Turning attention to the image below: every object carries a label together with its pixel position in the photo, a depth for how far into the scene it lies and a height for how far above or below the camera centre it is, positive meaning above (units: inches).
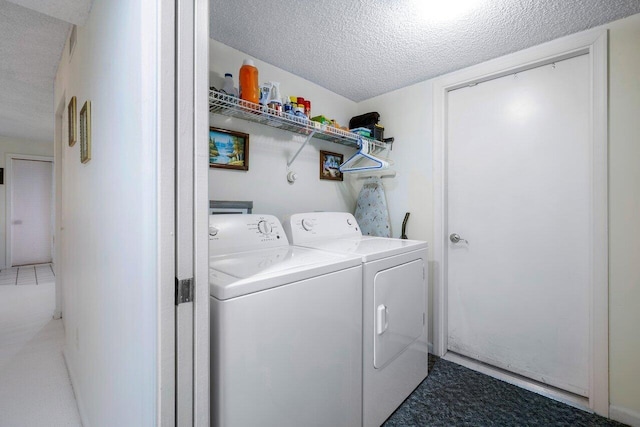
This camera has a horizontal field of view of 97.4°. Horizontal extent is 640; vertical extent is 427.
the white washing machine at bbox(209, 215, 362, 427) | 34.9 -18.0
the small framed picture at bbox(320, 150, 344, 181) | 96.0 +15.8
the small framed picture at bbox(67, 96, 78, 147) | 64.7 +21.1
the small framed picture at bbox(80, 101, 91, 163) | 53.1 +15.5
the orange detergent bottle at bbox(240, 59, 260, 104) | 66.3 +30.5
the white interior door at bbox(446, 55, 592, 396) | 70.0 -3.6
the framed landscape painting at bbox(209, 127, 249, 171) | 69.3 +15.7
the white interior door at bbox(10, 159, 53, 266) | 195.3 +0.1
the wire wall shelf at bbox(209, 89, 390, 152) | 62.5 +23.7
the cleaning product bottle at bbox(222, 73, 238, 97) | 65.1 +28.9
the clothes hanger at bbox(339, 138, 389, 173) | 88.0 +16.3
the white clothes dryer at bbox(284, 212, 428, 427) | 55.7 -21.2
